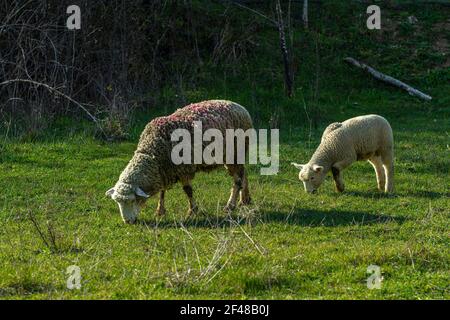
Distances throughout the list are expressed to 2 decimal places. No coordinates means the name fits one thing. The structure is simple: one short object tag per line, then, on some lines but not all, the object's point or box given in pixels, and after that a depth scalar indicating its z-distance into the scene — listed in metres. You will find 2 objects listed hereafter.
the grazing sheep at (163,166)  8.98
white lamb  11.05
